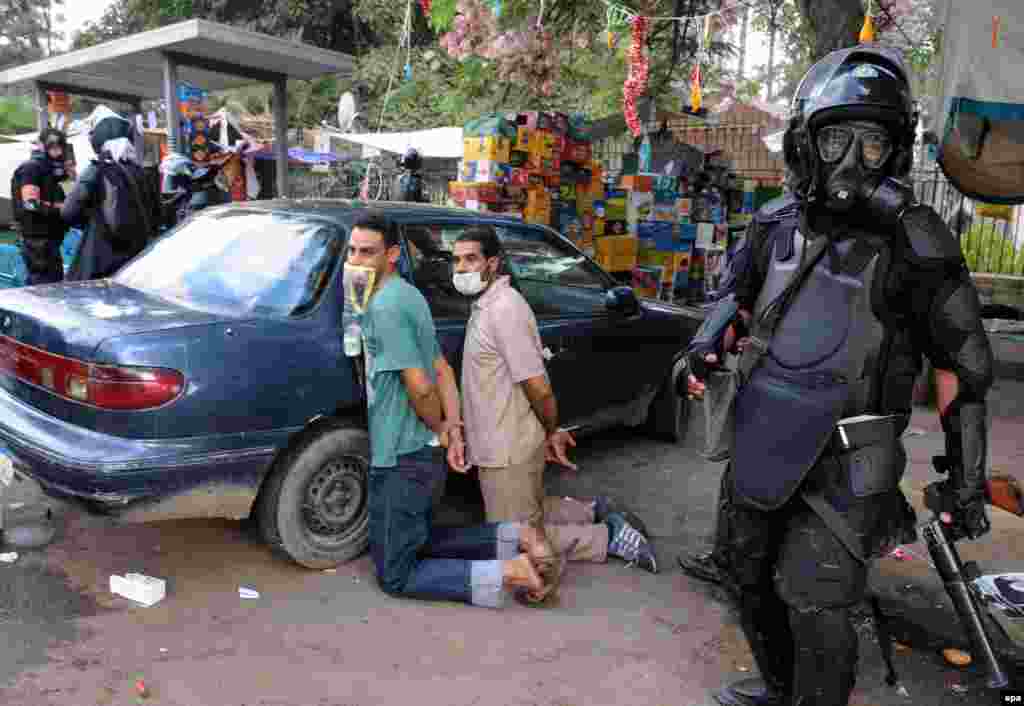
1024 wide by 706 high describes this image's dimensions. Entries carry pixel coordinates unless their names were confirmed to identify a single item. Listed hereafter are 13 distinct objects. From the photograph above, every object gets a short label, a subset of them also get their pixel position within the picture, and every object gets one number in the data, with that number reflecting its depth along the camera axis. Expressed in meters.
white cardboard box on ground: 3.59
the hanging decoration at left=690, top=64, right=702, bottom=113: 8.98
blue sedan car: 3.34
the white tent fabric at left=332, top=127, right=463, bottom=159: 15.95
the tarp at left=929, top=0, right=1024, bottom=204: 6.41
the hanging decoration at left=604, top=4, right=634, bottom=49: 8.66
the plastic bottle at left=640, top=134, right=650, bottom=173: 10.79
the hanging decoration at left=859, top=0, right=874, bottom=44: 6.05
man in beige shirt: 3.77
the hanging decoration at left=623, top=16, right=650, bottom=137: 8.51
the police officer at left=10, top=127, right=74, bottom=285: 7.40
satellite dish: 18.58
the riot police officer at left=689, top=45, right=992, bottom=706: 2.41
